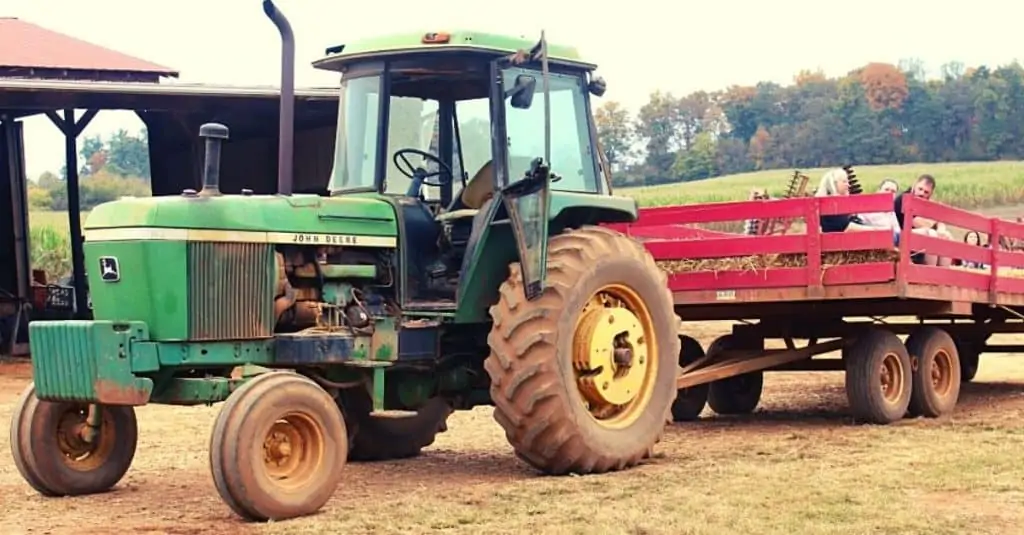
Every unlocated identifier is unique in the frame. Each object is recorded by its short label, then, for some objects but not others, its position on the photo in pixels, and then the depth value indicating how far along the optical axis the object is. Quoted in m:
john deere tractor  7.39
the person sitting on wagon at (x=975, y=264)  11.73
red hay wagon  10.40
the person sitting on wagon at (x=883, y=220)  10.87
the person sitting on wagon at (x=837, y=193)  11.12
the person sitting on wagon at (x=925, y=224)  10.99
